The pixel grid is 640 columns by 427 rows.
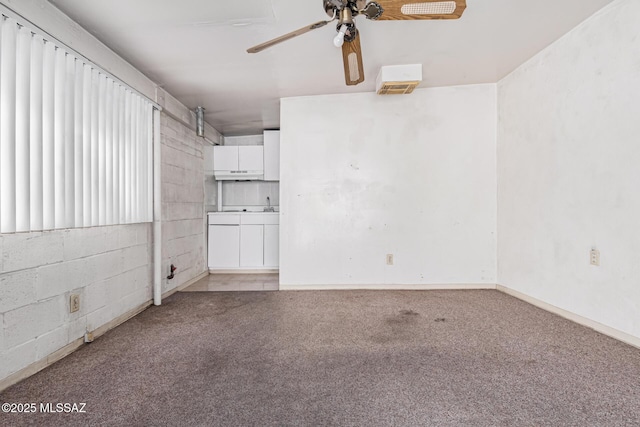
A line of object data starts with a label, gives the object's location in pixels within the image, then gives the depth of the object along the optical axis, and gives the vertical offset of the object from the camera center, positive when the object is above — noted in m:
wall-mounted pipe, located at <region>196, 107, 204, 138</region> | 4.12 +1.19
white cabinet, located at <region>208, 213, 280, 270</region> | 4.75 -0.48
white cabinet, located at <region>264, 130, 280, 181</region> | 4.86 +0.84
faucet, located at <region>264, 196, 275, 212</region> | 5.39 +0.02
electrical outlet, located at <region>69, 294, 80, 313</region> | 2.13 -0.66
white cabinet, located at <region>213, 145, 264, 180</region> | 4.95 +0.77
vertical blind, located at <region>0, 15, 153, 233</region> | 1.68 +0.47
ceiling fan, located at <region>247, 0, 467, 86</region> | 1.52 +1.03
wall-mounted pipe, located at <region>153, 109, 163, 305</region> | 3.14 -0.03
